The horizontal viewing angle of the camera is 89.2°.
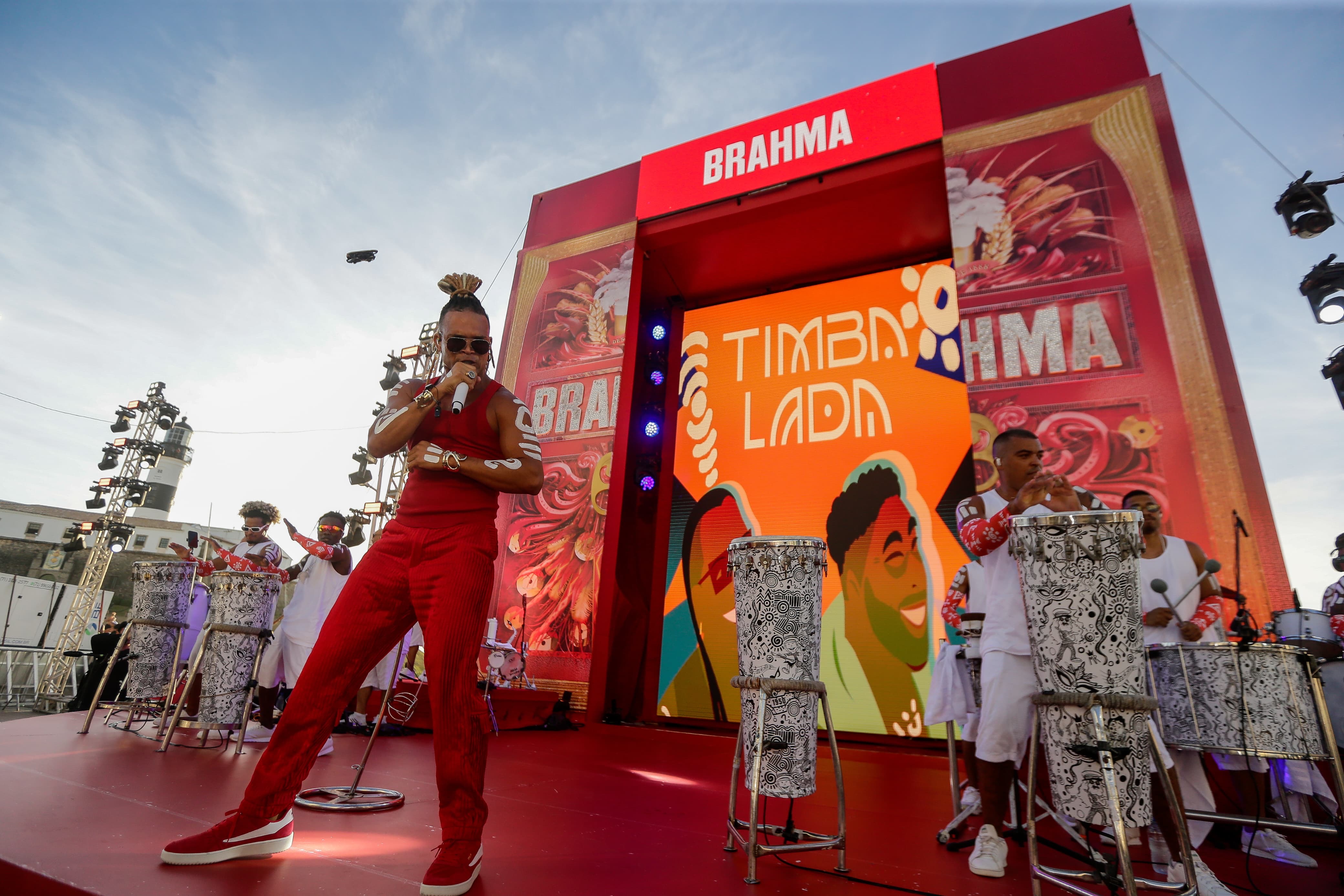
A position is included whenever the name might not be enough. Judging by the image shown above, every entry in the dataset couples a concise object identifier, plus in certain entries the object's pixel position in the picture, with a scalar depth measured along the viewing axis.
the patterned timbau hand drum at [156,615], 4.29
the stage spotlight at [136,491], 17.33
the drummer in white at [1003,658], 2.19
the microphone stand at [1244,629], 2.50
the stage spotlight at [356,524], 12.59
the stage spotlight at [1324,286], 5.97
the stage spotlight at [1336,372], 6.16
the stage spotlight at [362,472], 14.14
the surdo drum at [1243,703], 2.43
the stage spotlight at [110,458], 17.55
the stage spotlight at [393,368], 14.15
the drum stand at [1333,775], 2.36
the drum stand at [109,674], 4.16
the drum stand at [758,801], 1.97
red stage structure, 3.52
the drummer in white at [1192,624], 2.69
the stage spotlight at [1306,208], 5.92
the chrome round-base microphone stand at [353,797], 2.54
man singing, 1.71
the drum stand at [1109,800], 1.63
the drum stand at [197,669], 3.65
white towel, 3.13
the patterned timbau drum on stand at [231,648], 3.80
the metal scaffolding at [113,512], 14.28
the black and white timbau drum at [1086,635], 1.73
